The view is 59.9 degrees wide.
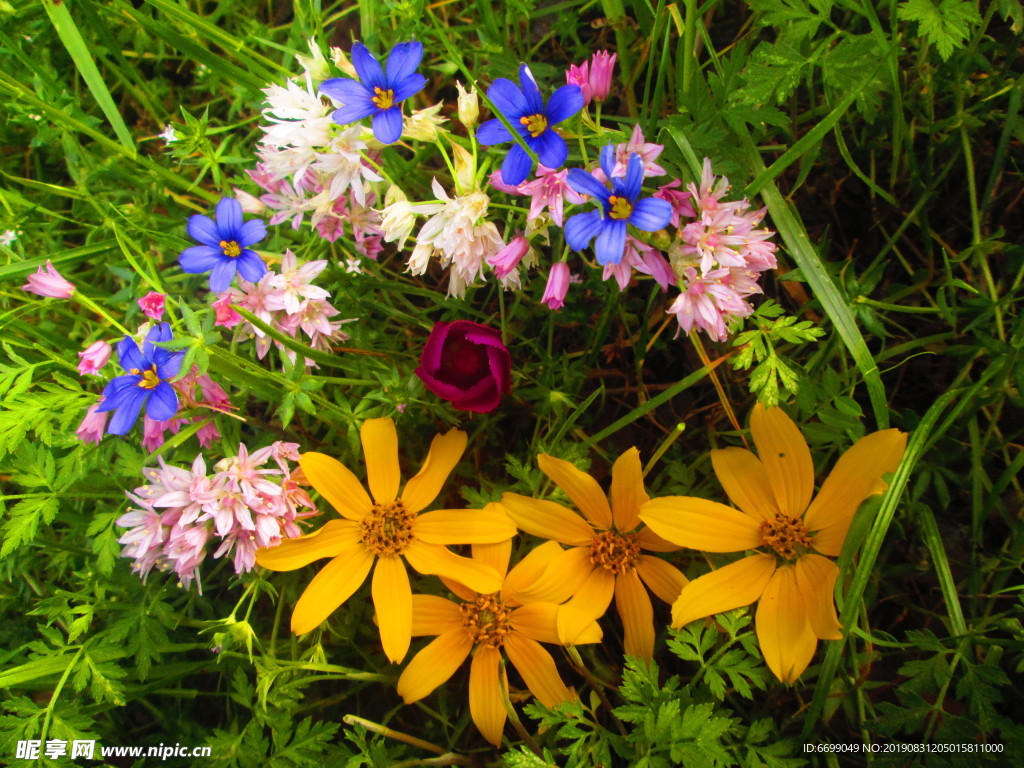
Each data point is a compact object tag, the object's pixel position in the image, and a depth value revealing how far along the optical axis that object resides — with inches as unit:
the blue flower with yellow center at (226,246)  7.9
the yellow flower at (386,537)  8.0
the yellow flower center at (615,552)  8.5
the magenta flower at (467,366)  7.8
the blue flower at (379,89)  7.1
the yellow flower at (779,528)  7.7
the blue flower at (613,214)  6.7
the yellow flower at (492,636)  8.2
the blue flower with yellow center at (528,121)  6.9
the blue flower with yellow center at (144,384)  7.5
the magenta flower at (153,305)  8.1
